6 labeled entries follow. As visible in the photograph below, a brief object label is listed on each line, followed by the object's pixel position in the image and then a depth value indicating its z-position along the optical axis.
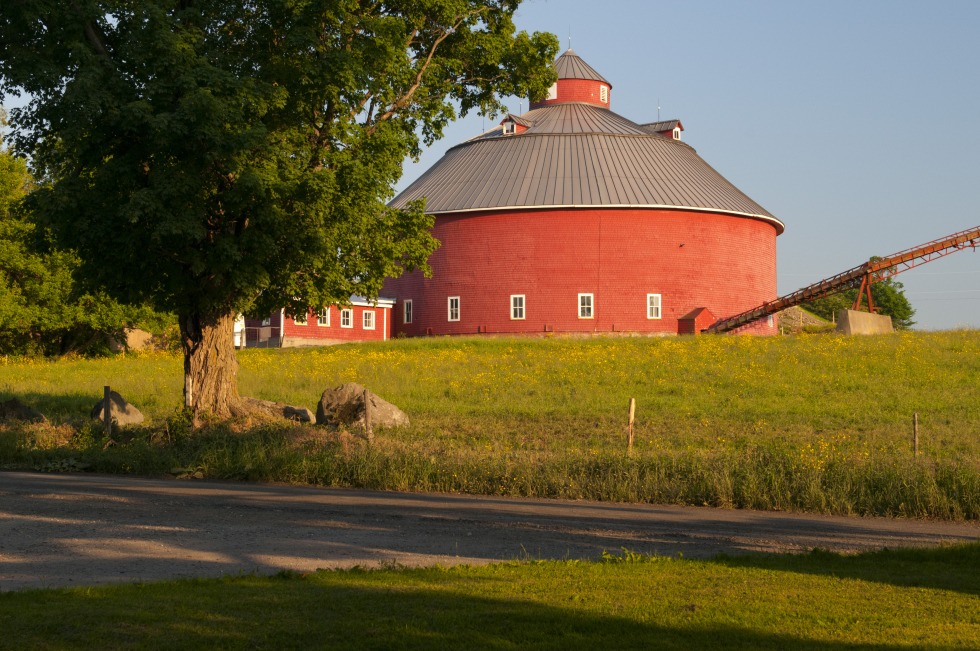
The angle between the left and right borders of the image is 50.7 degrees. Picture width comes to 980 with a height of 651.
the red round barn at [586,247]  52.28
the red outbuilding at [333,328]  56.53
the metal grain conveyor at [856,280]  53.69
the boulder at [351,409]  23.00
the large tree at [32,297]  45.16
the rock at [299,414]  24.09
